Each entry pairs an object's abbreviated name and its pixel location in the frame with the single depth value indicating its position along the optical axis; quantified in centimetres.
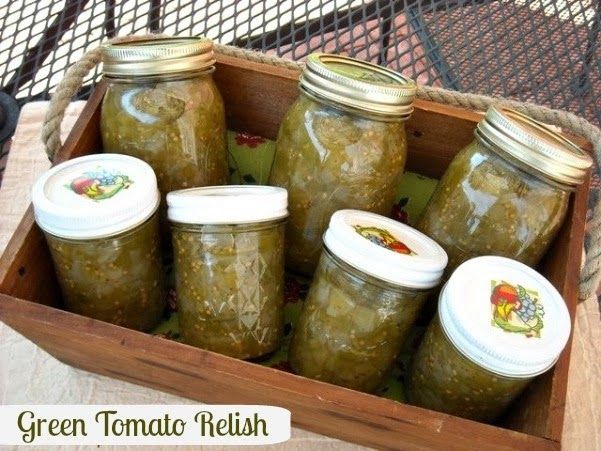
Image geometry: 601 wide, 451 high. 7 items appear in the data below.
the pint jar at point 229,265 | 55
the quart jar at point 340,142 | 57
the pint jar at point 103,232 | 53
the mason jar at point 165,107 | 59
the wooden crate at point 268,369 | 48
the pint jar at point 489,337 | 49
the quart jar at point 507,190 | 55
